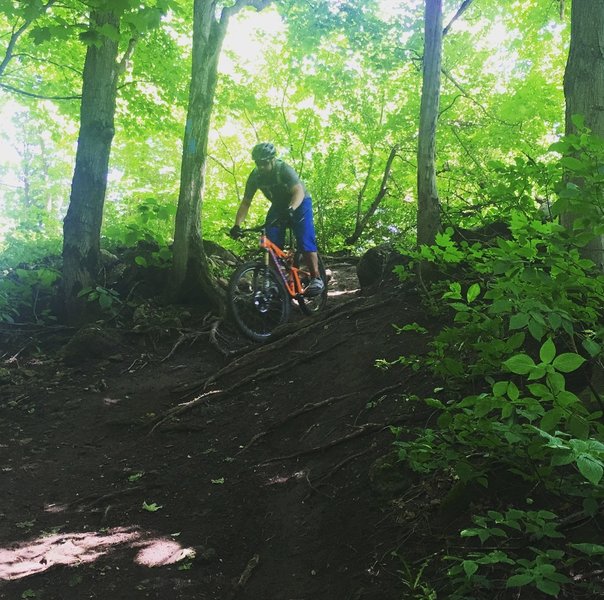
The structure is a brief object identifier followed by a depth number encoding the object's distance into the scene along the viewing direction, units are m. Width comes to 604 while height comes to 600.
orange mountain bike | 6.43
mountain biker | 6.56
